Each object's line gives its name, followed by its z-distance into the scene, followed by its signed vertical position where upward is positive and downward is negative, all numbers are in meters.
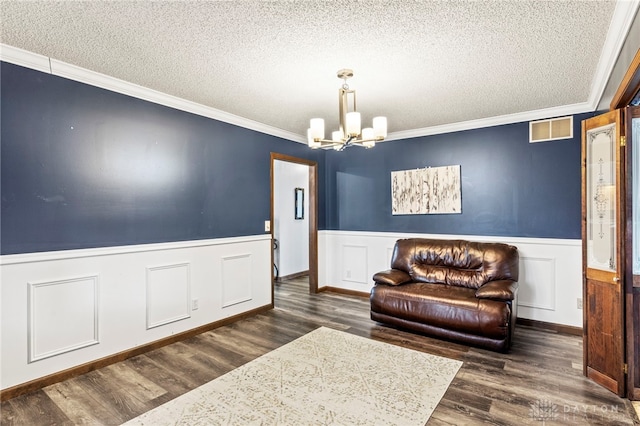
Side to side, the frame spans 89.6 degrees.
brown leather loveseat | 3.09 -0.84
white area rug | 2.09 -1.31
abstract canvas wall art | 4.46 +0.34
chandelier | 2.66 +0.75
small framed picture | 6.79 +0.28
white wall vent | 3.71 +1.00
